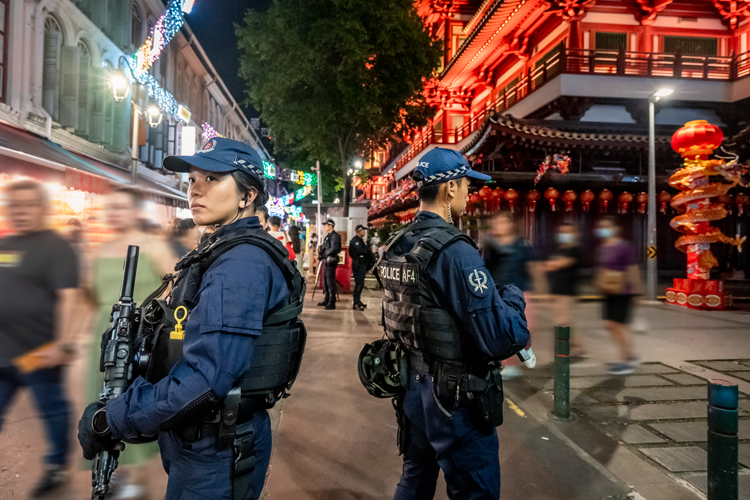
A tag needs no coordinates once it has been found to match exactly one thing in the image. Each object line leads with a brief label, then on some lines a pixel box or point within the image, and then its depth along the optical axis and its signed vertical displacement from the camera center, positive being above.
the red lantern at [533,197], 12.98 +1.89
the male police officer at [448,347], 1.76 -0.37
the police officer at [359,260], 10.30 -0.06
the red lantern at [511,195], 12.61 +1.86
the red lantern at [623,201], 13.45 +1.90
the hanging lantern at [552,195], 12.91 +1.95
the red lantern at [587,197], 13.09 +1.93
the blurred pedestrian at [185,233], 4.75 +0.25
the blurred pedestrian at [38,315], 2.78 -0.41
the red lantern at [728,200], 10.93 +1.80
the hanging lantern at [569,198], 13.02 +1.88
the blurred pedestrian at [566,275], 6.40 -0.21
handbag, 5.71 -0.26
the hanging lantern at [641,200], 13.55 +1.93
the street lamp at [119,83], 10.69 +4.20
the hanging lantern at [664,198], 13.77 +2.03
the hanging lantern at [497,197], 12.51 +1.80
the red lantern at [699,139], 10.48 +3.02
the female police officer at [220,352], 1.32 -0.30
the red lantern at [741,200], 13.20 +1.92
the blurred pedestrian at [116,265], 2.89 -0.08
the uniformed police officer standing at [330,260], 10.16 -0.07
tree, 16.58 +7.64
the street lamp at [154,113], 11.95 +4.01
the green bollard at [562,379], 4.06 -1.10
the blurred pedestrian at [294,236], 10.76 +0.51
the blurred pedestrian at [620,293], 5.65 -0.41
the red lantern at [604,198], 13.31 +1.95
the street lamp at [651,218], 12.16 +1.26
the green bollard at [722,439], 2.19 -0.91
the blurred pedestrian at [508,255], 5.29 +0.06
